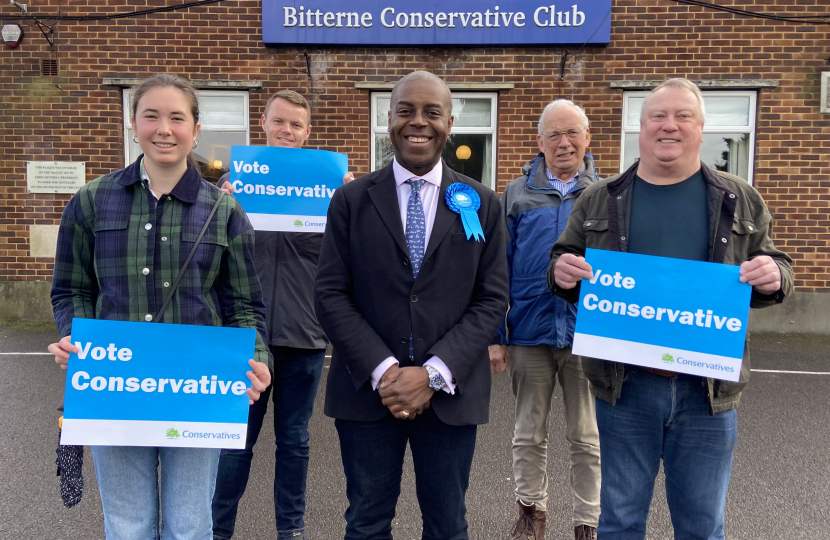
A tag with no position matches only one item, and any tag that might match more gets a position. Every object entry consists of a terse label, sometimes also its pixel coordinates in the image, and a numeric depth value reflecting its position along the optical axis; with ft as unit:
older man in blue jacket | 10.16
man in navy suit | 7.02
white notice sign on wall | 28.04
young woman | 6.63
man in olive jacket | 7.24
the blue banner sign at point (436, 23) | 26.68
